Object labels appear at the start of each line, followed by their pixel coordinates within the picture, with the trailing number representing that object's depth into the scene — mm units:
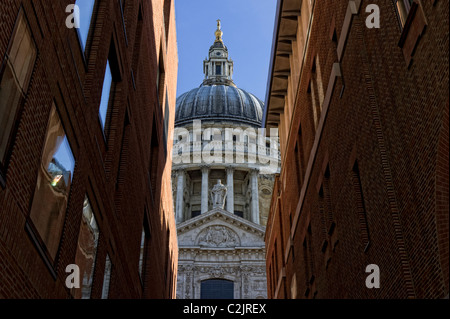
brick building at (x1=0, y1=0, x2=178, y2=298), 9008
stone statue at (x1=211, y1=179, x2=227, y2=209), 75562
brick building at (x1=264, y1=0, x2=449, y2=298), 9406
